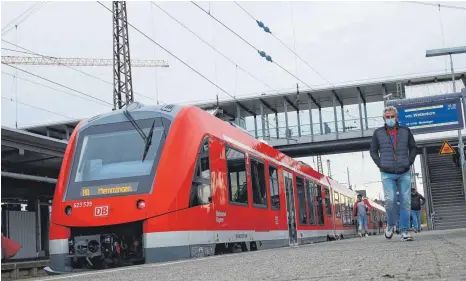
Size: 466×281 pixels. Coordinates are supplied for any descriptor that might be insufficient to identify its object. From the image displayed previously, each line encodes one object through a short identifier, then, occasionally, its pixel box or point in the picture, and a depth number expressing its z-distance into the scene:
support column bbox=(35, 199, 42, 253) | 21.73
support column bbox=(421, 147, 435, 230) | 38.47
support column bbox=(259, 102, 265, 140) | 43.12
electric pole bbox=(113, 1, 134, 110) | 28.66
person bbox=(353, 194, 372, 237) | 24.61
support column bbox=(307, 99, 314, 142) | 39.47
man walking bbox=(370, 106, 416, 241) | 8.67
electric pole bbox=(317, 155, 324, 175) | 68.31
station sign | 29.50
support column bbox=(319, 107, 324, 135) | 39.66
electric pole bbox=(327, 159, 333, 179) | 86.31
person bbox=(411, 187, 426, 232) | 18.85
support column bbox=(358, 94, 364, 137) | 40.61
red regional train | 8.59
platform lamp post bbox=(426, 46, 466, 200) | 22.91
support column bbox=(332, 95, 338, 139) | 43.69
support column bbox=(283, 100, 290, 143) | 44.30
